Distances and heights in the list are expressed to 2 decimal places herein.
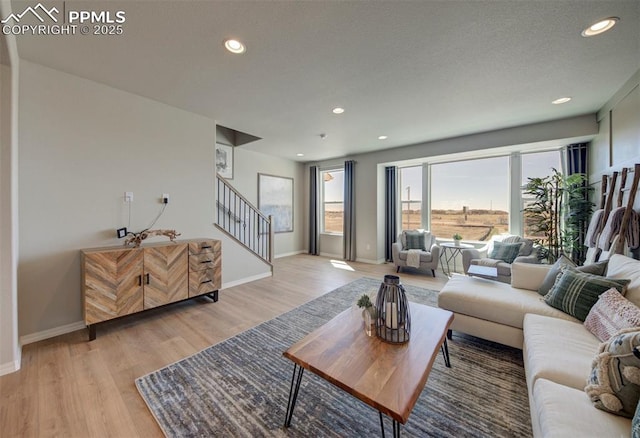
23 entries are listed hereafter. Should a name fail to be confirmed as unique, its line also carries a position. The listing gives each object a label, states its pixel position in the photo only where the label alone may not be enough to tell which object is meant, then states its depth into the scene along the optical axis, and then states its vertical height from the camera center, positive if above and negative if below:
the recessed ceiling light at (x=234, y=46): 2.00 +1.47
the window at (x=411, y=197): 5.58 +0.44
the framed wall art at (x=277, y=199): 6.02 +0.45
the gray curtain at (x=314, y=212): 6.82 +0.11
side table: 4.52 -0.79
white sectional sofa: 0.97 -0.83
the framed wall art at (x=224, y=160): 5.01 +1.21
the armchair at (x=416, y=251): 4.57 -0.72
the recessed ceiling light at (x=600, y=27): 1.75 +1.43
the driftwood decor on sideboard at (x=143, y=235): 2.72 -0.23
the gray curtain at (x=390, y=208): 5.75 +0.18
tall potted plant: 3.51 +0.03
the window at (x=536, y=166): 4.21 +0.89
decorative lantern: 1.50 -0.64
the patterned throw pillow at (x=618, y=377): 0.97 -0.69
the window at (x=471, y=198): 4.65 +0.35
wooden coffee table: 1.07 -0.80
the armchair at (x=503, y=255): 3.61 -0.66
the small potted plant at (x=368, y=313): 1.59 -0.66
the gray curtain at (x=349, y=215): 6.03 +0.02
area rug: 1.40 -1.25
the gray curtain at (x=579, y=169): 3.56 +0.72
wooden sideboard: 2.33 -0.67
